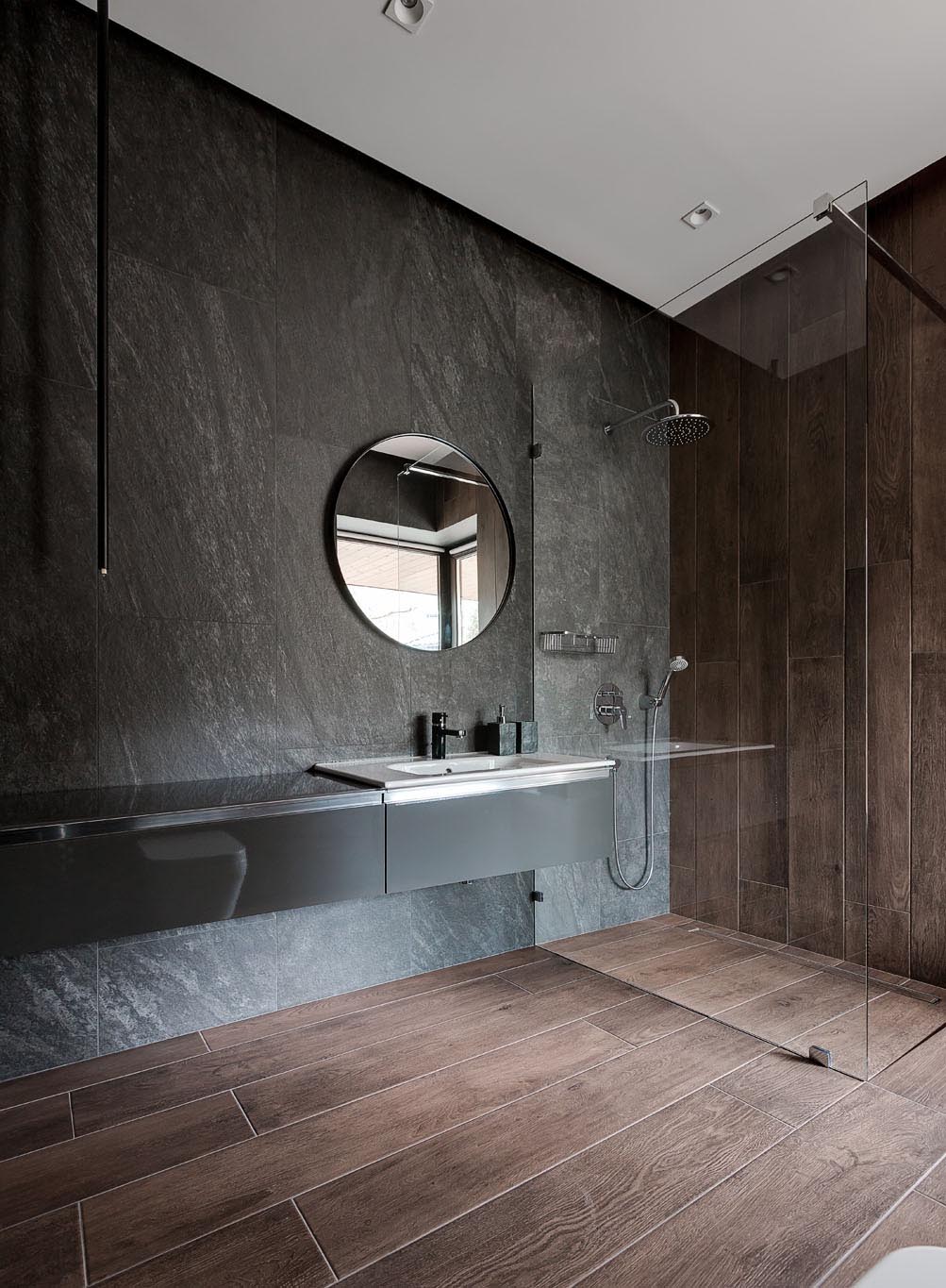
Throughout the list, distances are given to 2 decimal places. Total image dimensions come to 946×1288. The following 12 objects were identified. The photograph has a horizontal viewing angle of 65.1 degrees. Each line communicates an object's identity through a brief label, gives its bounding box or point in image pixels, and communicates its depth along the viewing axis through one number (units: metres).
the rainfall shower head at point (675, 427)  2.50
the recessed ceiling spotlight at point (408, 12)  2.04
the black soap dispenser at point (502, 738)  2.81
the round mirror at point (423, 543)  2.60
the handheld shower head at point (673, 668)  2.55
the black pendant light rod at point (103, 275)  1.65
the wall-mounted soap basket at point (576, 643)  2.83
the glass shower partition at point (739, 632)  2.17
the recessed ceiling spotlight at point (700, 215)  2.85
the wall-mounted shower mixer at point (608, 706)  2.75
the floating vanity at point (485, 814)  2.13
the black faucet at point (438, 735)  2.68
